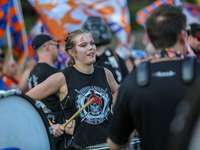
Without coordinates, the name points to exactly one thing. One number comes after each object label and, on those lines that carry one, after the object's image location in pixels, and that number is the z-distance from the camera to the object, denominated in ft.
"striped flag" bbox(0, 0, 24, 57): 56.03
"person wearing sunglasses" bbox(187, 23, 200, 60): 29.07
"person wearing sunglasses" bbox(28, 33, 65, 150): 28.63
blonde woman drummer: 20.97
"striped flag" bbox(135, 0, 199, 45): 74.20
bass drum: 16.53
